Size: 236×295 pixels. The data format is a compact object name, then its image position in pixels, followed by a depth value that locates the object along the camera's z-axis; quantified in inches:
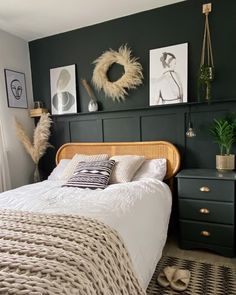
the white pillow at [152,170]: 92.0
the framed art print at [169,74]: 95.0
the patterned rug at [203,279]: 63.2
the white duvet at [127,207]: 53.6
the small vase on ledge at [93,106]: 111.7
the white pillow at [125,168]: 89.7
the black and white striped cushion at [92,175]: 85.0
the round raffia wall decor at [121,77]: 103.0
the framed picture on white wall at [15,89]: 115.3
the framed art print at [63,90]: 118.0
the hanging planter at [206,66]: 87.8
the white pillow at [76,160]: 99.9
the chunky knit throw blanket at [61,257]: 30.5
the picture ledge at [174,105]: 89.2
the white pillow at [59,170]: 107.5
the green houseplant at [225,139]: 85.0
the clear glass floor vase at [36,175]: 121.8
